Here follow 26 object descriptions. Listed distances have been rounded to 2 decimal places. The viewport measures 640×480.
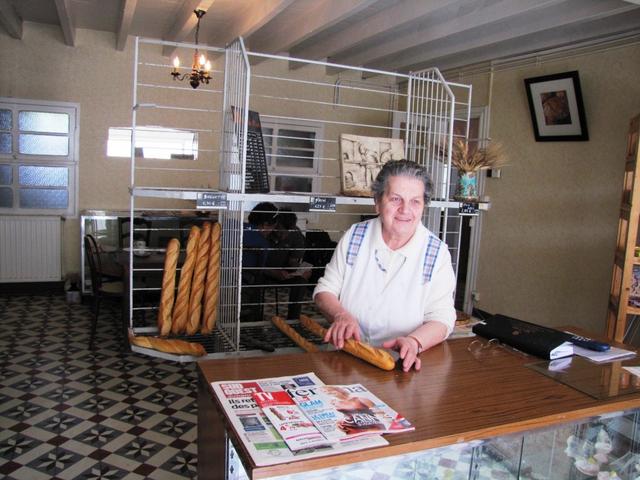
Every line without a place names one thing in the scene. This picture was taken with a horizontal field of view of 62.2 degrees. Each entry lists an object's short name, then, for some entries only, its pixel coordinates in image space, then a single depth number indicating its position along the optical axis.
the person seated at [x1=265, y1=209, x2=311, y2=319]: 4.36
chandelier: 4.21
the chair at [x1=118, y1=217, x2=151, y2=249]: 5.89
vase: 2.90
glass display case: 1.10
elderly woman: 1.83
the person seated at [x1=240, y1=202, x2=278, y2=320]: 3.85
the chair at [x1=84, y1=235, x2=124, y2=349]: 4.35
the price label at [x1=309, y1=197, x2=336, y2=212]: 2.52
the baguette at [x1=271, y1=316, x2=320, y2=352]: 2.23
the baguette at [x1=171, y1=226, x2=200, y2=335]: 2.39
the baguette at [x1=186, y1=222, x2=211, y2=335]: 2.43
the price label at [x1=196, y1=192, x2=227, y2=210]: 2.24
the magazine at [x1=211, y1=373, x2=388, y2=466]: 0.98
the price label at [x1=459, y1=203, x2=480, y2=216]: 2.84
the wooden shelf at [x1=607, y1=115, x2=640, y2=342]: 3.21
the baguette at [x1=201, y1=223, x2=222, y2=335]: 2.47
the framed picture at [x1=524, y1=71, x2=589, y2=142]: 4.58
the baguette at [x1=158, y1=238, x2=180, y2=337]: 2.33
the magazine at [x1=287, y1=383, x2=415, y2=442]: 1.09
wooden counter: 1.13
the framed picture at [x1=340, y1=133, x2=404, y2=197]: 2.70
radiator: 5.85
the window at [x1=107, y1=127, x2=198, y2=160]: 6.23
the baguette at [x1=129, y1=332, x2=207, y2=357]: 2.13
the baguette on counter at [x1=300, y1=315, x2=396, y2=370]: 1.48
